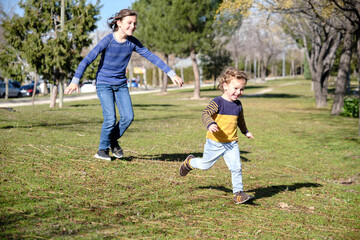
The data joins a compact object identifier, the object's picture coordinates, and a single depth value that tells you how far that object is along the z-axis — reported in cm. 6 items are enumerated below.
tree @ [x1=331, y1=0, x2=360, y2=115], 1770
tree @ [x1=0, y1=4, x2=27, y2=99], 1903
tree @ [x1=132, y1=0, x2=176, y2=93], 2950
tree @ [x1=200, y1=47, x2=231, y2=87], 4700
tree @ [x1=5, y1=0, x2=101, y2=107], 1841
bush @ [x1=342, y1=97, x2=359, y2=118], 1777
